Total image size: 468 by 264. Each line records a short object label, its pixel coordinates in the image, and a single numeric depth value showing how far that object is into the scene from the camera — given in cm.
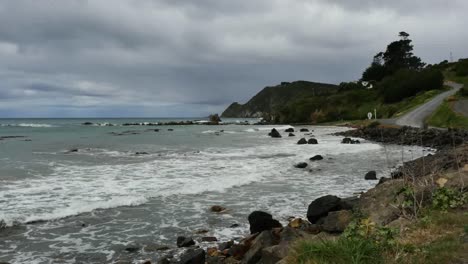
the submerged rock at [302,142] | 3755
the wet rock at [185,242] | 945
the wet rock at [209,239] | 982
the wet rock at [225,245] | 915
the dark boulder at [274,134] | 5067
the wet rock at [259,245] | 732
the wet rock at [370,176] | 1767
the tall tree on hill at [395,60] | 10850
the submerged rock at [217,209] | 1264
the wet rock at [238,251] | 834
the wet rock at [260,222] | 1001
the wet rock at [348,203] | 1058
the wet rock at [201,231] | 1050
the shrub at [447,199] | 670
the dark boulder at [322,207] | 1057
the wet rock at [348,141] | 3631
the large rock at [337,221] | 807
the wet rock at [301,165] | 2191
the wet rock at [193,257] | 789
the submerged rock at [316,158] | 2509
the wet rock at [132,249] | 926
